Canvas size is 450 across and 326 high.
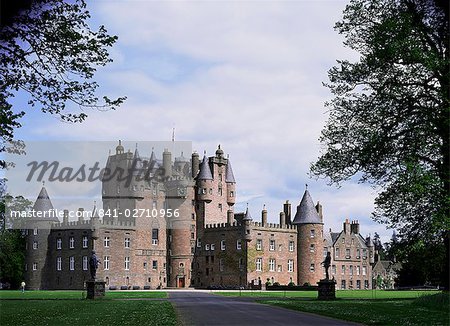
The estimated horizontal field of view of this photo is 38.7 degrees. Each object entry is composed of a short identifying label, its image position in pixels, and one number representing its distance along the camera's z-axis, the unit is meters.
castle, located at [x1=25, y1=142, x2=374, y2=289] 83.25
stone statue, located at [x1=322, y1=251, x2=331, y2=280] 44.25
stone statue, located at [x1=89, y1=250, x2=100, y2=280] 43.12
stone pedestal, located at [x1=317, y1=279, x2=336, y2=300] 41.03
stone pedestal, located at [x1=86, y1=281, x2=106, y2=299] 42.00
